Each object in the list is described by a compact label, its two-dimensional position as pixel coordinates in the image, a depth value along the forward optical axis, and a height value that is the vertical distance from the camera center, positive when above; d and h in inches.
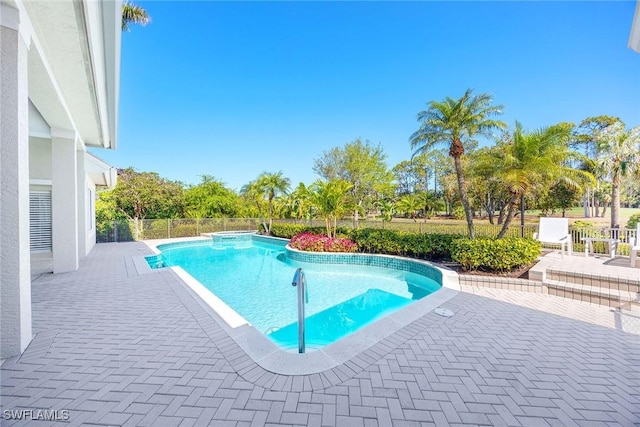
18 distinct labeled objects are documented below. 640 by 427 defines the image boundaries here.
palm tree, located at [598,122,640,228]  557.6 +114.1
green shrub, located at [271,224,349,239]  607.4 -40.7
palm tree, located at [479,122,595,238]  296.2 +60.4
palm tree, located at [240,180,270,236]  792.8 +59.8
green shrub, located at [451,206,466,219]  1363.9 -2.4
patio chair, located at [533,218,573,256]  330.0 -26.9
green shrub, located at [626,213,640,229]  591.8 -27.4
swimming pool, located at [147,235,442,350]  215.0 -86.9
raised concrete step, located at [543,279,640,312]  191.3 -65.0
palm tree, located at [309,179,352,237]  490.3 +29.7
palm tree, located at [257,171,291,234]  780.0 +86.2
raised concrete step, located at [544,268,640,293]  206.0 -58.3
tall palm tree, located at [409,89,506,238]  331.6 +115.6
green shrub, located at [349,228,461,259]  361.4 -45.5
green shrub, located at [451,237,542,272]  260.2 -42.5
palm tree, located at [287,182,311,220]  830.5 +17.8
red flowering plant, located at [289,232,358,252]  450.0 -54.8
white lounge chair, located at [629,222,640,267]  251.8 -36.4
